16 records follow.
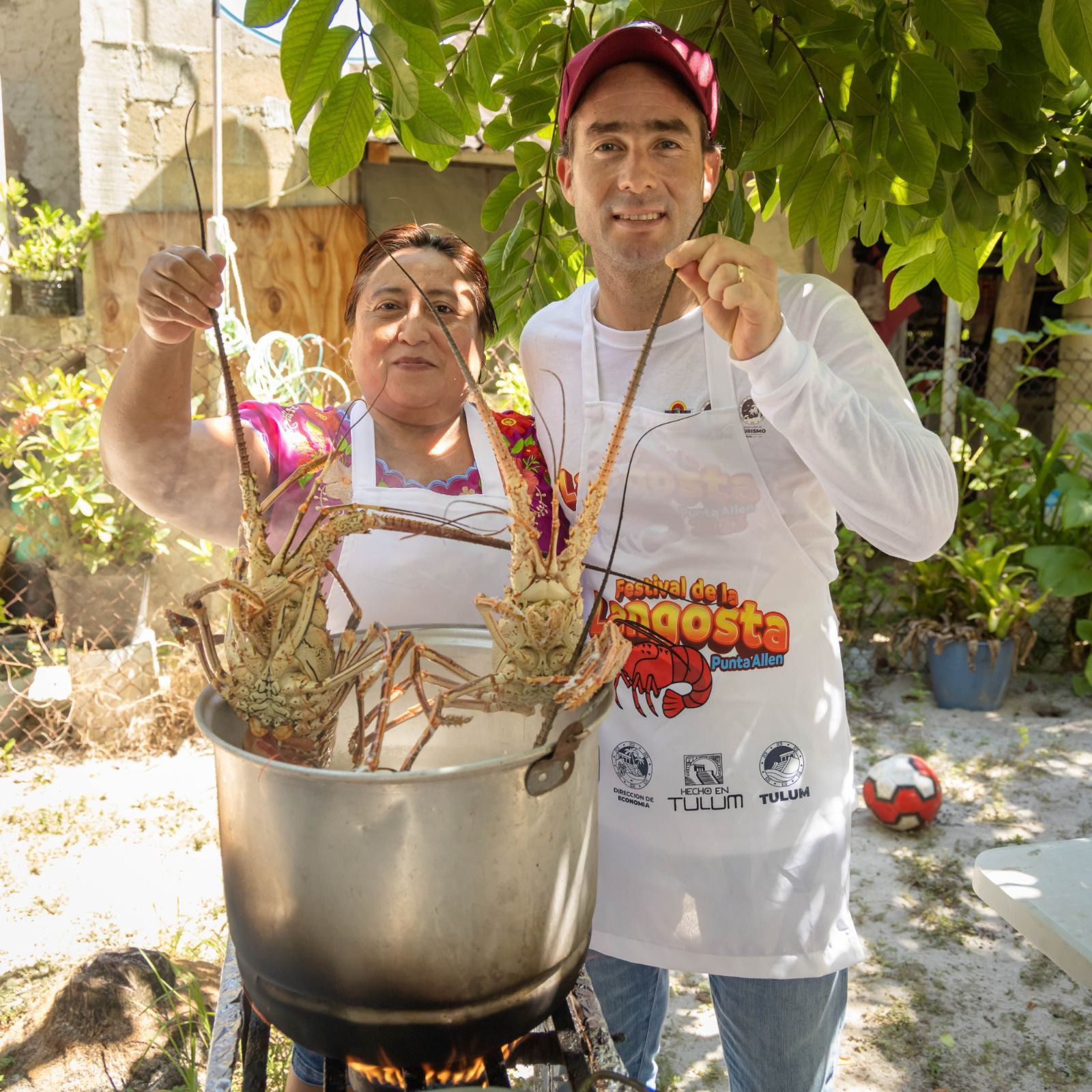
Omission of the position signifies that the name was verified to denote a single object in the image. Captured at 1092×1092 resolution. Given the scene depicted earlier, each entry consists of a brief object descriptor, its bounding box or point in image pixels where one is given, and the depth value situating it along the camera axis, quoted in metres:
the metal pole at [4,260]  6.04
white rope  5.18
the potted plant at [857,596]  6.73
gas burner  1.50
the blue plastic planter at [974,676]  6.10
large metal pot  1.27
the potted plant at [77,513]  5.41
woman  2.03
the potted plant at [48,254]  5.85
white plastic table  1.95
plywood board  5.88
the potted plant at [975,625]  6.11
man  2.04
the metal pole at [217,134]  4.80
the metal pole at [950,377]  6.77
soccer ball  4.70
